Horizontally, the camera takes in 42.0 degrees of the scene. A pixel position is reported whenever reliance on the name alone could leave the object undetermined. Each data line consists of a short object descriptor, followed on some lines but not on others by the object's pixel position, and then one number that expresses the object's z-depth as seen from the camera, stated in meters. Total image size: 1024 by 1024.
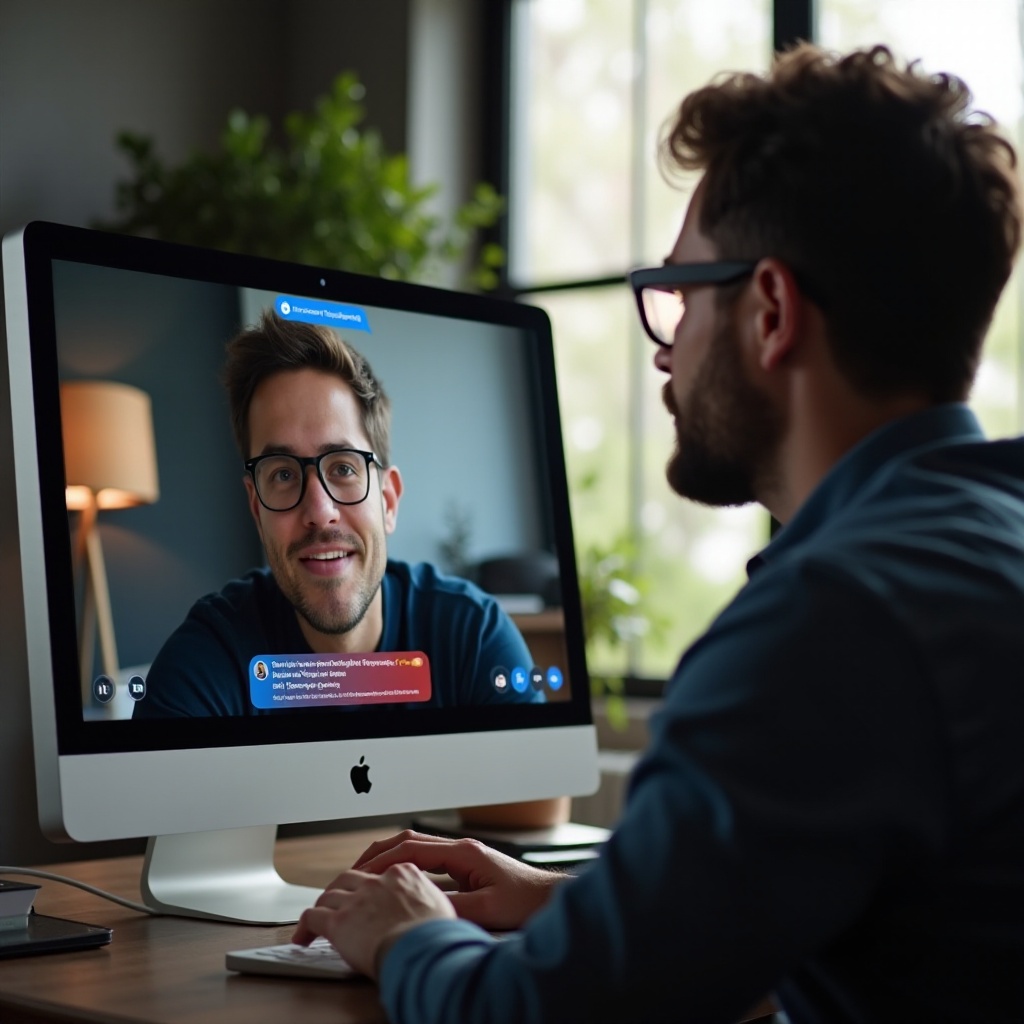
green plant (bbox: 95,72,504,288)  2.61
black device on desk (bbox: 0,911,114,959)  1.07
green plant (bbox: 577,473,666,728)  2.59
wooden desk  0.91
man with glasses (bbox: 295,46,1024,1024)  0.69
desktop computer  1.17
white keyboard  0.98
